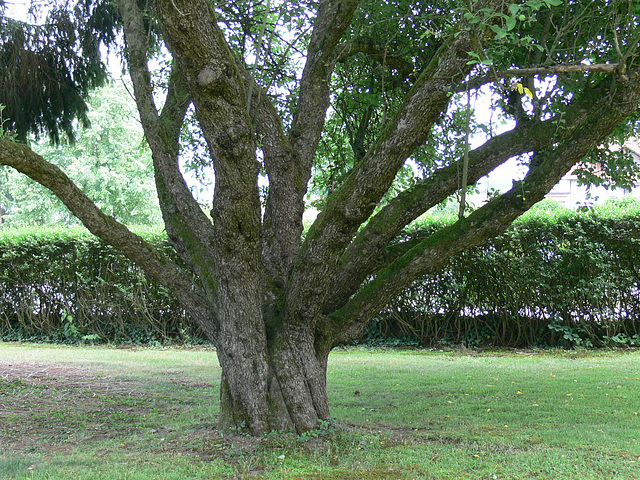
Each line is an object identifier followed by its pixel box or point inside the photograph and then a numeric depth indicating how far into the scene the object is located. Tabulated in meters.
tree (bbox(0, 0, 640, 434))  4.07
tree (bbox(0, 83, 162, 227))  27.34
